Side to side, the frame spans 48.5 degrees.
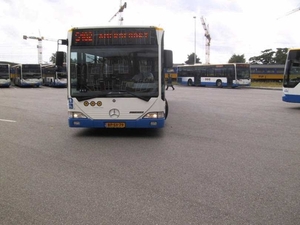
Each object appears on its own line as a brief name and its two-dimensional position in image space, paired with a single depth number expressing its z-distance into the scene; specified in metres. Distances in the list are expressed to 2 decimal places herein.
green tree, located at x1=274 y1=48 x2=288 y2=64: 85.75
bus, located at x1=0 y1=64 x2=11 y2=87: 39.66
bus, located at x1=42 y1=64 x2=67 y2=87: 43.14
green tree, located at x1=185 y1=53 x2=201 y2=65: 114.06
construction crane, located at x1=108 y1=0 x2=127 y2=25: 79.01
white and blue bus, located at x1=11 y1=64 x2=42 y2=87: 40.72
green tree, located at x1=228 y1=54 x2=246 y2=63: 90.50
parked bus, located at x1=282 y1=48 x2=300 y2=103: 15.59
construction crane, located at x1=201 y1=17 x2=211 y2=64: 89.44
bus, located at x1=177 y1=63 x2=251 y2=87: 39.28
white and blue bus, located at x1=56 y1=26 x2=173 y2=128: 8.50
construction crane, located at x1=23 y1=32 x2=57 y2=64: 96.28
